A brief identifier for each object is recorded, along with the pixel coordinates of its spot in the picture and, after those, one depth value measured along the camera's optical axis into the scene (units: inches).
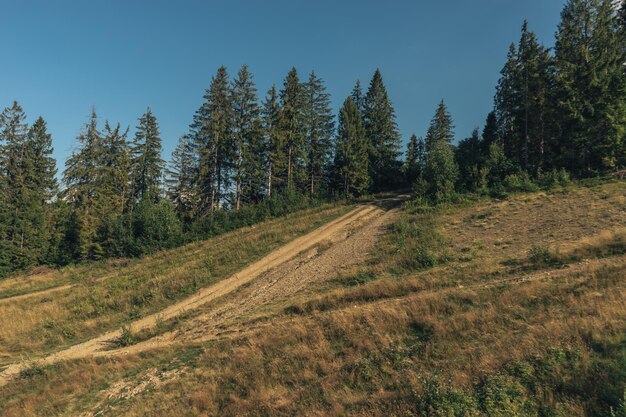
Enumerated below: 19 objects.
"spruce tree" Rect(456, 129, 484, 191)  1395.2
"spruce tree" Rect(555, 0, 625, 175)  1250.0
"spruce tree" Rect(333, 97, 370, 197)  1841.8
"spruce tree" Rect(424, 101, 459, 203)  1279.5
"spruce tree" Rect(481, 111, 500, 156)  2041.1
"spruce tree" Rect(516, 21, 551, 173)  1489.9
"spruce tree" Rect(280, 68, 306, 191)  1920.5
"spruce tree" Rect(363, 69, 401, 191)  2142.0
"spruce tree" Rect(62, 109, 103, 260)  1651.1
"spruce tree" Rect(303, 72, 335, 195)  2190.0
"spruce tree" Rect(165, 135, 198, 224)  2025.1
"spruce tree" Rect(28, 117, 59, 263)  1861.5
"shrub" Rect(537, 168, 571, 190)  1202.0
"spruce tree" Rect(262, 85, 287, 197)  1853.8
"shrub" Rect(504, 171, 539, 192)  1209.9
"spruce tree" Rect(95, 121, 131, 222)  1788.0
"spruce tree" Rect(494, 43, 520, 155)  1667.1
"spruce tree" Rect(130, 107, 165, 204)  1999.3
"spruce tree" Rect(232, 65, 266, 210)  1779.0
